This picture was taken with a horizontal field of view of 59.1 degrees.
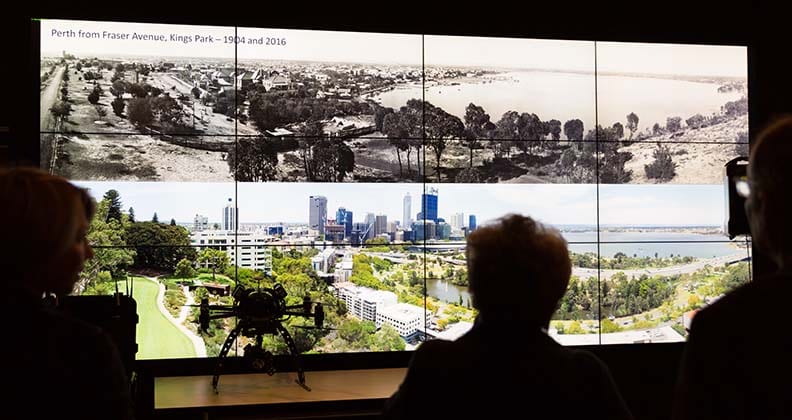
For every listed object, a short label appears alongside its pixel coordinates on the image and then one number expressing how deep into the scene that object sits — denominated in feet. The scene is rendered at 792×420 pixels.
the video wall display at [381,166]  12.44
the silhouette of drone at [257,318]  11.24
